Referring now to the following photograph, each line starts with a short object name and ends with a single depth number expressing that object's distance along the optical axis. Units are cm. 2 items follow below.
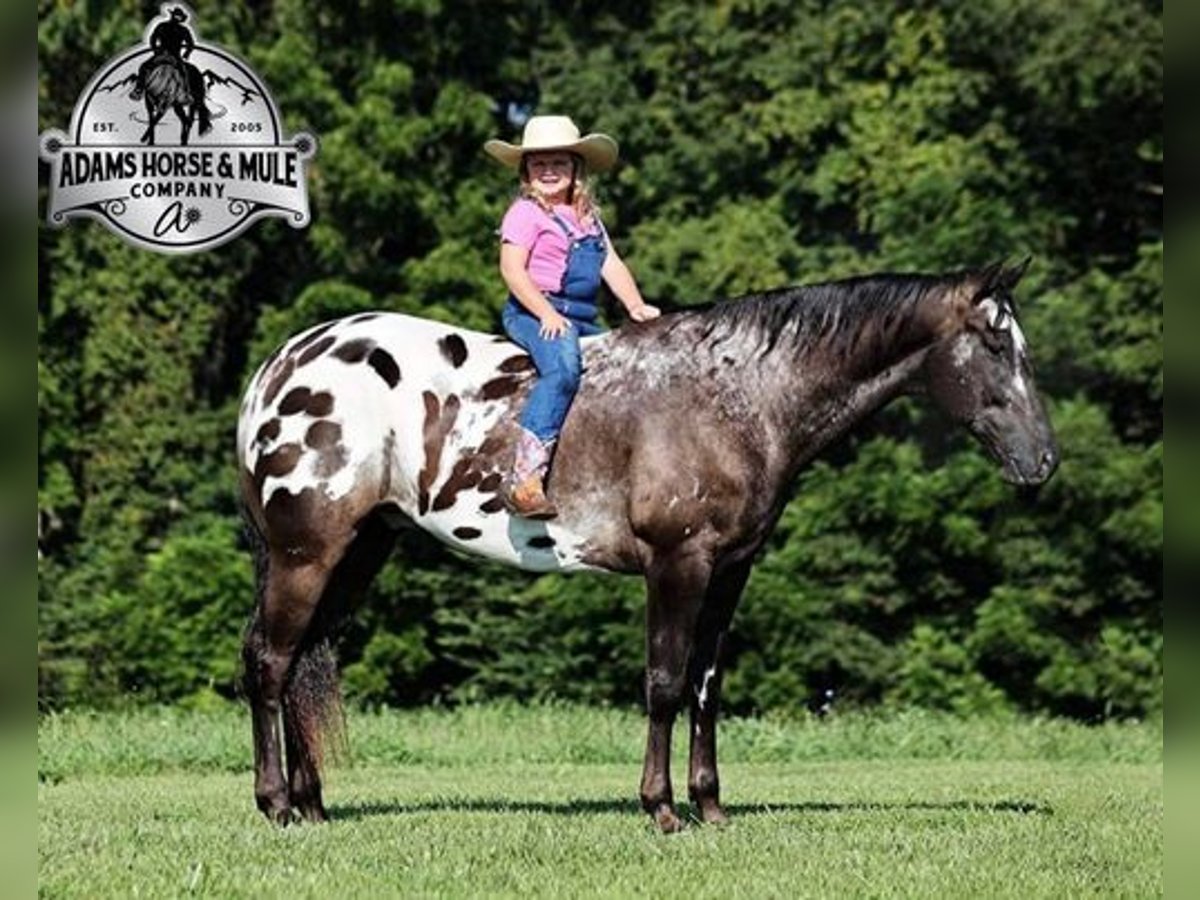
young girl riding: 1596
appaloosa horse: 1591
